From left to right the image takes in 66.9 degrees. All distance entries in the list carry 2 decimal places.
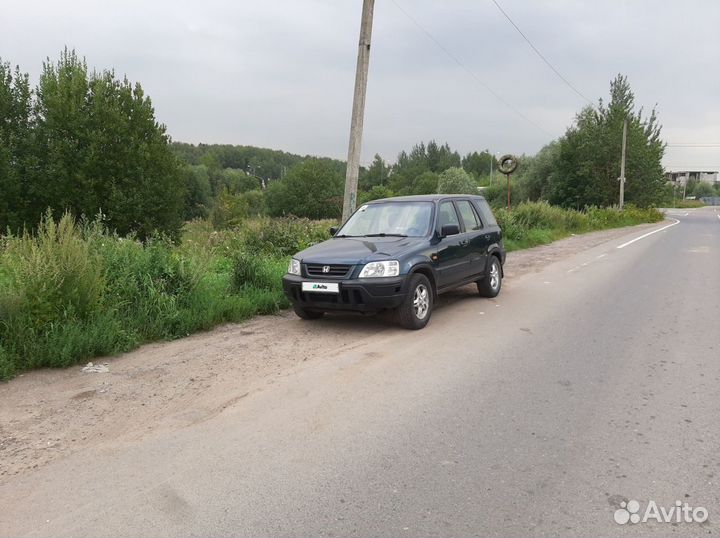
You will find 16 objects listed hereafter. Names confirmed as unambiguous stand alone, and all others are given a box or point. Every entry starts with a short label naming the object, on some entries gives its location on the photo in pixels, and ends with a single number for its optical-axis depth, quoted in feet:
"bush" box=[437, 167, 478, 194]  296.40
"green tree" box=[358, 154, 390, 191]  517.55
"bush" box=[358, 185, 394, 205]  400.96
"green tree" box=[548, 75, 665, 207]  155.33
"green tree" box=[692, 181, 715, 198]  511.48
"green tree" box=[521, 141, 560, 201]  189.88
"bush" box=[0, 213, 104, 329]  17.80
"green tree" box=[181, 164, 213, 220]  293.23
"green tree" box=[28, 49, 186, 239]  104.53
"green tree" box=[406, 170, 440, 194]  408.05
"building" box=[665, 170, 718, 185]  501.44
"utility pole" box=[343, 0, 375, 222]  34.91
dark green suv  21.34
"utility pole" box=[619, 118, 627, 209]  136.77
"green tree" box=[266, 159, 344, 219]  342.23
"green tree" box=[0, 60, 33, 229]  101.91
